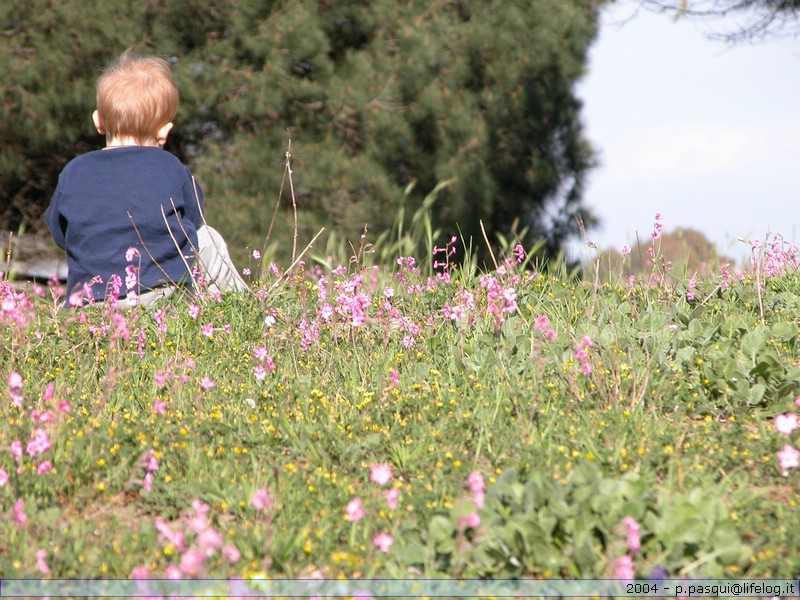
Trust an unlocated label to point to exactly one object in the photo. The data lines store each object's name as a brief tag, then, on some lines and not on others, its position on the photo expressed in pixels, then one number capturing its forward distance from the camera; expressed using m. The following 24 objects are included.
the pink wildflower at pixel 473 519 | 5.10
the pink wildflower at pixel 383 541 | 5.07
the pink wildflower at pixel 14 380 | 7.01
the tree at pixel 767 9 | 24.44
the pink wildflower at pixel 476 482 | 5.13
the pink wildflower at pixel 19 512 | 5.30
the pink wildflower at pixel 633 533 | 4.95
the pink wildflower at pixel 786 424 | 6.05
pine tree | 19.19
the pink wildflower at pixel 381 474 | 5.39
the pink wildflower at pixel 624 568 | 4.81
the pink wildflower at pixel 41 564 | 5.16
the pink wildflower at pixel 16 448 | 6.12
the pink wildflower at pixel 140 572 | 4.69
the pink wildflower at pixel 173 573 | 4.66
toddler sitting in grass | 10.77
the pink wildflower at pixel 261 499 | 5.04
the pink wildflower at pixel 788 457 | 5.83
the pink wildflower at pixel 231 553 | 4.87
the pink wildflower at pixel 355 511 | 5.18
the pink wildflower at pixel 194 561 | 4.35
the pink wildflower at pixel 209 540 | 4.44
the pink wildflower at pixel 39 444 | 6.17
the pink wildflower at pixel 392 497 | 5.41
